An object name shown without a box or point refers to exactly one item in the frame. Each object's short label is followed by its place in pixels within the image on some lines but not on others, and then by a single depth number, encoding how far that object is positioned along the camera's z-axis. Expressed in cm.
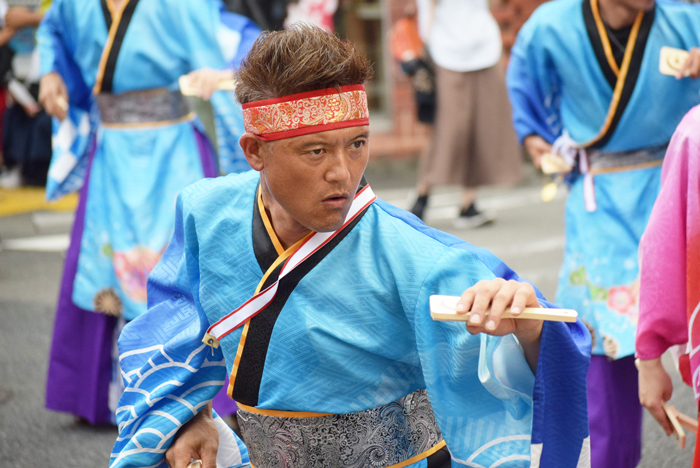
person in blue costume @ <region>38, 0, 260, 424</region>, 665
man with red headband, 303
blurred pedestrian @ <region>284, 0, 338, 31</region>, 1728
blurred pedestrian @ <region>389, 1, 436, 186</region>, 1336
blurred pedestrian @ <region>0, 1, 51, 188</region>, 1711
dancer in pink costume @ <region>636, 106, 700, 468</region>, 349
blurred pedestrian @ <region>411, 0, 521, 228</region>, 1334
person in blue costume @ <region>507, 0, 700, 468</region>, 562
